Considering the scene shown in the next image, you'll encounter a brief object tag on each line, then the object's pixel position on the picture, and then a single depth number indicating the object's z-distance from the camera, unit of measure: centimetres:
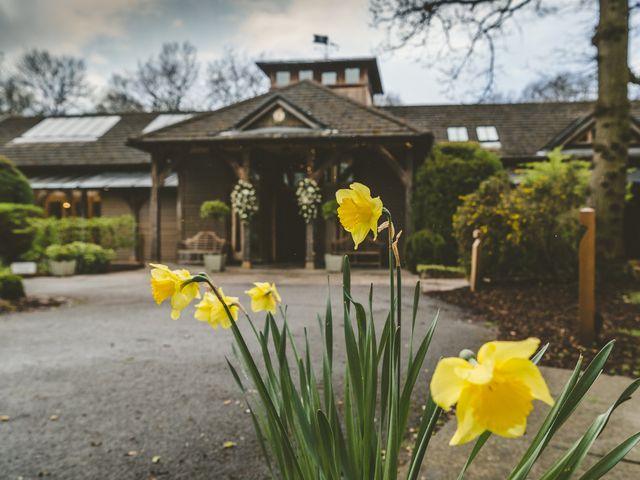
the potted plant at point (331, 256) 1055
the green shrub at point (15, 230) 1015
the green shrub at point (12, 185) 1113
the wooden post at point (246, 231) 1218
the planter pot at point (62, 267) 1168
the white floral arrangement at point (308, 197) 1145
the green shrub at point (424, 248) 1020
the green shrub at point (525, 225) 663
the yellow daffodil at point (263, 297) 125
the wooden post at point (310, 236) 1184
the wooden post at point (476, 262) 720
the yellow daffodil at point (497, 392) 54
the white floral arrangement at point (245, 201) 1160
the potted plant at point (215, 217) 1144
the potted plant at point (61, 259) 1163
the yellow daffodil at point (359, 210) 90
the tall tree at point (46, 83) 2617
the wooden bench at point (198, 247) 1281
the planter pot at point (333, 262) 1103
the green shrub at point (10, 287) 701
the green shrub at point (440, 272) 959
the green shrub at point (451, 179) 1059
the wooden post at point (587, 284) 368
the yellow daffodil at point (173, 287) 96
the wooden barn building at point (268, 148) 1227
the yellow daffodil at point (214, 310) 118
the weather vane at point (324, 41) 1891
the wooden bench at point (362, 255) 1147
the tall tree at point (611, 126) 586
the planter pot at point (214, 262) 1141
